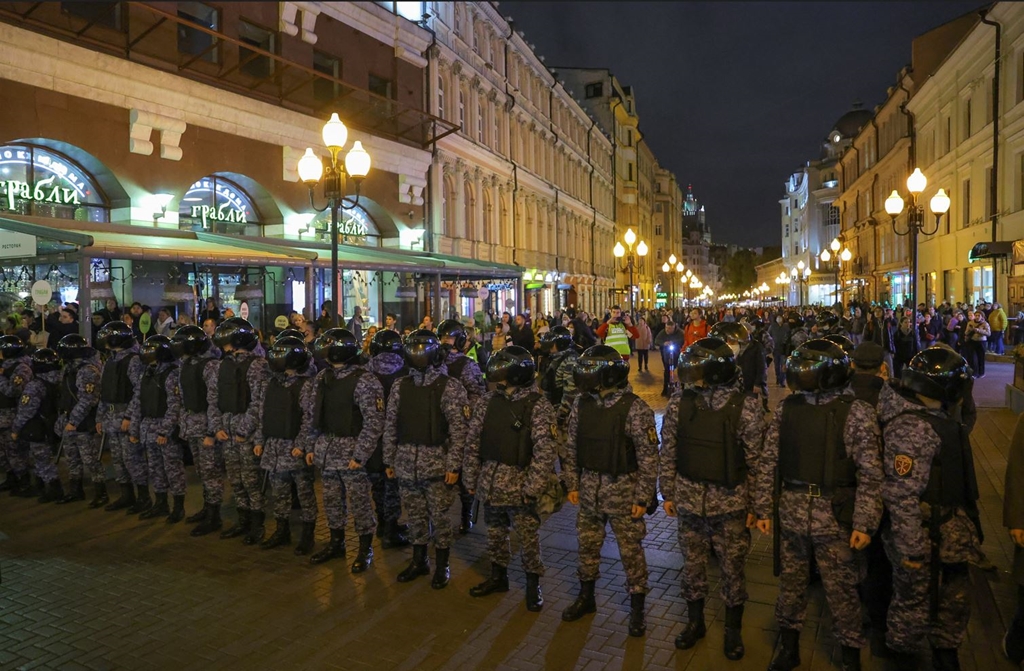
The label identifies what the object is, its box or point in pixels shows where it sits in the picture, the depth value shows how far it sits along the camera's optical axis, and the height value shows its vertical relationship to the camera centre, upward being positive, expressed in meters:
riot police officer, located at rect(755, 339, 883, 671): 4.54 -1.04
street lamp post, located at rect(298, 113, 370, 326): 11.06 +2.54
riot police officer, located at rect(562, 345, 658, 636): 5.27 -1.03
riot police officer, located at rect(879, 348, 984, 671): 4.47 -1.21
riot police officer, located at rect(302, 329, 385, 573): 6.74 -1.01
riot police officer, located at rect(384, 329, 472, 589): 6.29 -1.01
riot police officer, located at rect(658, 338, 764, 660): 4.96 -1.03
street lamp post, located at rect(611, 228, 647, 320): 20.05 +2.13
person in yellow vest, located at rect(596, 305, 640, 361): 14.72 -0.24
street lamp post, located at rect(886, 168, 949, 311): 13.45 +2.17
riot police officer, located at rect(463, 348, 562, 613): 5.75 -1.05
